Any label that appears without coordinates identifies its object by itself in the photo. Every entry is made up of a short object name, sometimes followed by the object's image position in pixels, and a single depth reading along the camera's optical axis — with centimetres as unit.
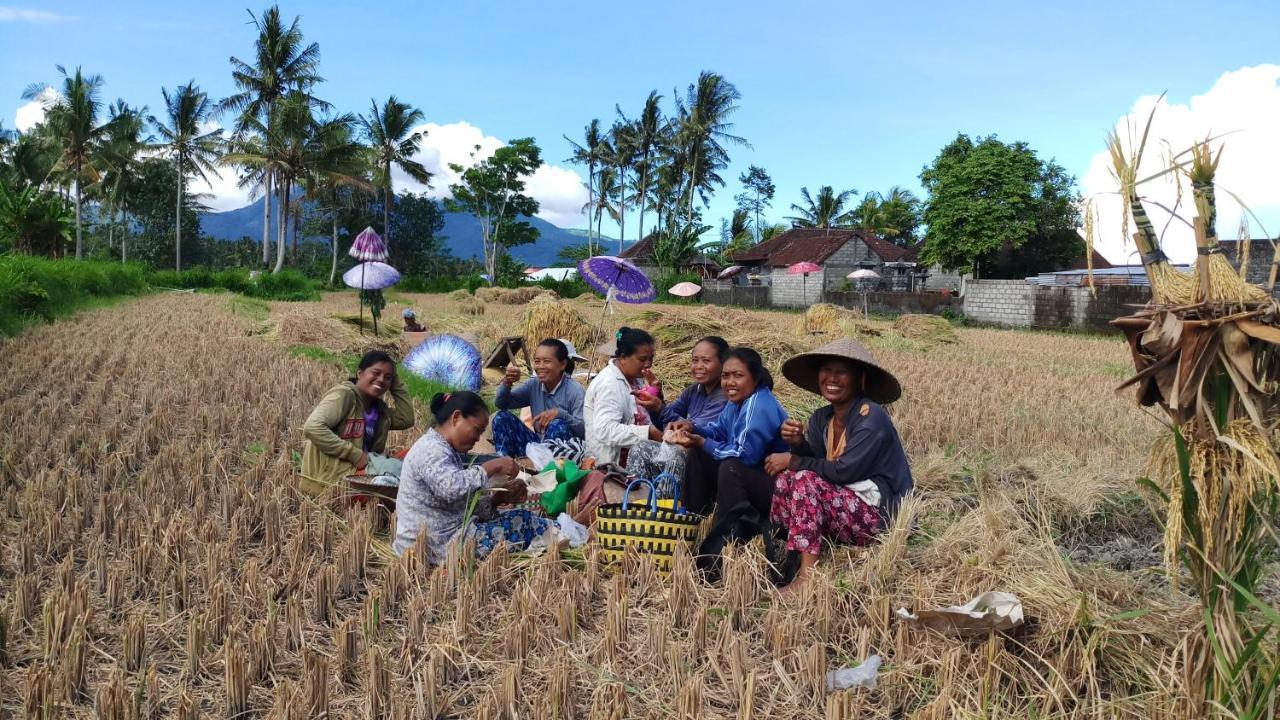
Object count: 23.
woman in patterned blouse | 350
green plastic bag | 417
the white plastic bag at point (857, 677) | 257
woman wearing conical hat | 341
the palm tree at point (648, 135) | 4162
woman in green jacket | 433
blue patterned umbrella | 761
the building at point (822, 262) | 3144
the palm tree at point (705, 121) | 3925
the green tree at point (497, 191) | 4431
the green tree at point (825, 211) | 4641
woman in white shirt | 438
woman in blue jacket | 377
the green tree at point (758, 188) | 5531
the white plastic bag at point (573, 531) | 374
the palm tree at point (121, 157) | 3431
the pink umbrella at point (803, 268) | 2678
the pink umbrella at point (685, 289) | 2636
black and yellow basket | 341
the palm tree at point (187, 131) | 3441
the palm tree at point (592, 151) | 4475
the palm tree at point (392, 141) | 3656
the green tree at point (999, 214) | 2722
